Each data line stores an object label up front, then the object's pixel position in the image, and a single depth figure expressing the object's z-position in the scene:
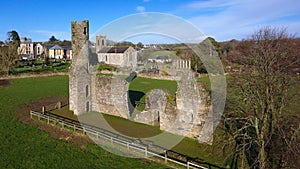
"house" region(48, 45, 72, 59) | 92.69
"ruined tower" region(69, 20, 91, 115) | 22.06
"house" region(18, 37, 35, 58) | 102.11
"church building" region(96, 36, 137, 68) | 59.53
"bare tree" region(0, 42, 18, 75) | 44.16
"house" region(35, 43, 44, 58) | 101.81
